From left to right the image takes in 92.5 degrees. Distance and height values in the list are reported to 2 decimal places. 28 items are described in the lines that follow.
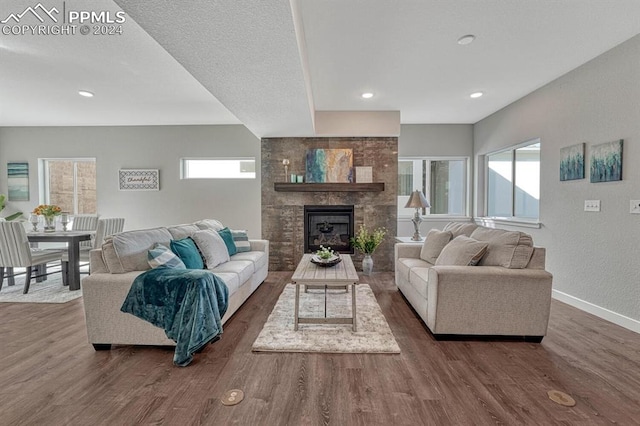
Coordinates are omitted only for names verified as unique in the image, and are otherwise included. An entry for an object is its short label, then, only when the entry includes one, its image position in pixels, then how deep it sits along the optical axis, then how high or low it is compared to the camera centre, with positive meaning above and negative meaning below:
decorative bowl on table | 3.31 -0.62
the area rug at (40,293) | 3.73 -1.15
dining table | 4.04 -0.51
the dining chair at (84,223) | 5.42 -0.33
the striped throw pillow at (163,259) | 2.57 -0.46
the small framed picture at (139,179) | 6.24 +0.52
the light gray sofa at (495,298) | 2.57 -0.79
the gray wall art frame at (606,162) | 3.02 +0.43
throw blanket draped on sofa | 2.24 -0.78
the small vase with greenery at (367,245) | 5.13 -0.69
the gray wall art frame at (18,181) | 6.32 +0.49
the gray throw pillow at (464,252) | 2.82 -0.46
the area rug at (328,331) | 2.47 -1.15
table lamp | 4.80 +0.00
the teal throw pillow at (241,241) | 4.42 -0.54
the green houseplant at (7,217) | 5.90 -0.16
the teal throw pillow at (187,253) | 2.96 -0.48
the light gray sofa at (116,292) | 2.46 -0.70
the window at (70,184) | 6.41 +0.43
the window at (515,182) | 4.55 +0.36
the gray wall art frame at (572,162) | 3.48 +0.49
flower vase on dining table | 4.44 -0.28
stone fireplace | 5.47 +0.13
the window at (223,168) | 6.27 +0.75
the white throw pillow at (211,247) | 3.36 -0.49
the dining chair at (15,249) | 3.82 -0.56
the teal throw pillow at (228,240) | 4.08 -0.49
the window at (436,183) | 6.22 +0.43
